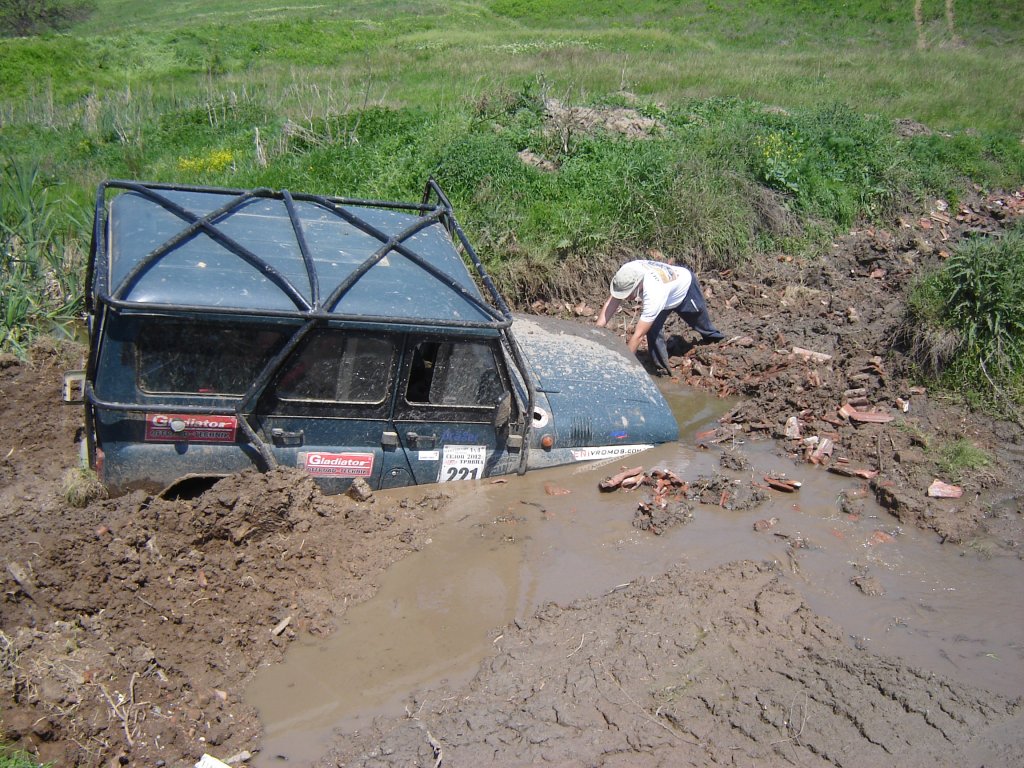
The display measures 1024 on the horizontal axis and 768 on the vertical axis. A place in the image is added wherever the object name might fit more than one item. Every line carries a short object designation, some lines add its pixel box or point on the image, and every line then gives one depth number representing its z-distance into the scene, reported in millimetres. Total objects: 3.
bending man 7735
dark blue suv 4617
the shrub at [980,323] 7617
